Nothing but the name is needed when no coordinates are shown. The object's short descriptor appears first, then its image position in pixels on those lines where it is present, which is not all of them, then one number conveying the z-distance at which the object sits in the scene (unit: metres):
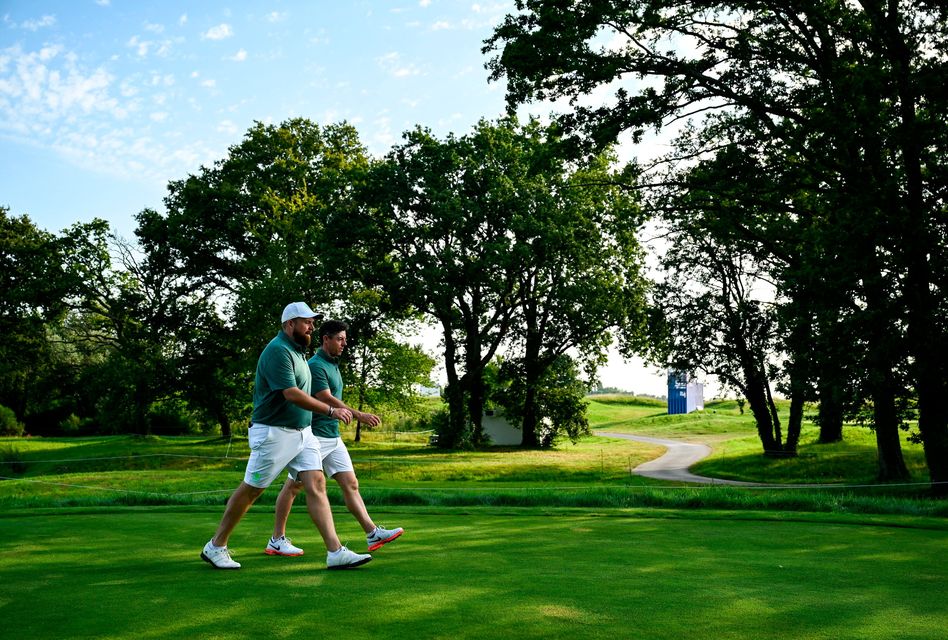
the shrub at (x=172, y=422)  59.81
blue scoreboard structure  88.56
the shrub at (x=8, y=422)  53.34
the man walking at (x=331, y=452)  7.48
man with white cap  6.74
